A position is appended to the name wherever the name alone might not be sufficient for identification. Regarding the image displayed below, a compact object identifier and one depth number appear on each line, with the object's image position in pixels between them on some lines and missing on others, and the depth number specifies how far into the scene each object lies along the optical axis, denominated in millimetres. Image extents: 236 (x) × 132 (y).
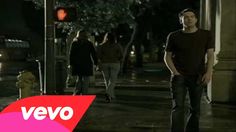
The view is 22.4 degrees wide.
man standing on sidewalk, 8328
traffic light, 12703
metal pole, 12031
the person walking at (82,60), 13891
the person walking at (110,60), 14617
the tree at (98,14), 28031
